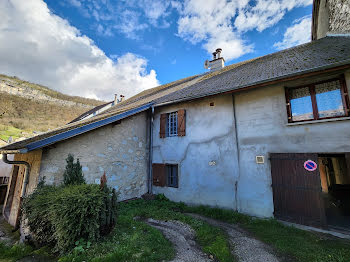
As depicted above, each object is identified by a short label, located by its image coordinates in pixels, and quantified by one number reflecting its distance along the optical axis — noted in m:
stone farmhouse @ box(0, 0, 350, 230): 4.60
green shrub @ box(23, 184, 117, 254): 3.19
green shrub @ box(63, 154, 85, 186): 4.62
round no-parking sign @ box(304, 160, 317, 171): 4.56
